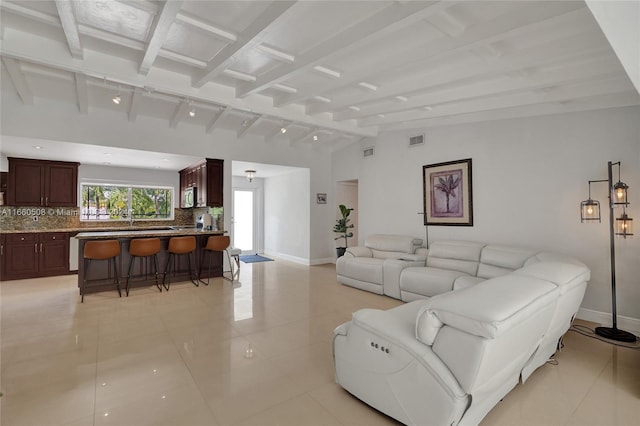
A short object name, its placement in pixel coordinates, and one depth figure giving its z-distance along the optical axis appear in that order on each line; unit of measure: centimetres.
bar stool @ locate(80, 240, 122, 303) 460
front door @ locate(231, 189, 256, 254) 918
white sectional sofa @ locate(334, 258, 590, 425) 162
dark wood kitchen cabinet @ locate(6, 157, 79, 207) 596
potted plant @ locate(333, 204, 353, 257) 724
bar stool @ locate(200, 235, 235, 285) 574
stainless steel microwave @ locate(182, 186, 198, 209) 677
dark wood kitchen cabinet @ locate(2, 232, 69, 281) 583
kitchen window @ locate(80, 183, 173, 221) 702
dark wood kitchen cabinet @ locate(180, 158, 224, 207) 616
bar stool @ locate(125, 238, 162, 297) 495
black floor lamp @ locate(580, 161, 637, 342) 339
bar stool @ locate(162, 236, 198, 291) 532
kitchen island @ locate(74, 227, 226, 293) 498
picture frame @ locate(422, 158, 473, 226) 514
